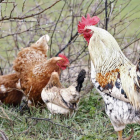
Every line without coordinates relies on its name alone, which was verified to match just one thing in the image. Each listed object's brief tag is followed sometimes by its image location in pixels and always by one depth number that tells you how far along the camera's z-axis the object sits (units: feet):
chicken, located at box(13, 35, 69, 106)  26.56
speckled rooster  18.94
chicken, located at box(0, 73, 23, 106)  27.29
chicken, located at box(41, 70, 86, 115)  24.25
